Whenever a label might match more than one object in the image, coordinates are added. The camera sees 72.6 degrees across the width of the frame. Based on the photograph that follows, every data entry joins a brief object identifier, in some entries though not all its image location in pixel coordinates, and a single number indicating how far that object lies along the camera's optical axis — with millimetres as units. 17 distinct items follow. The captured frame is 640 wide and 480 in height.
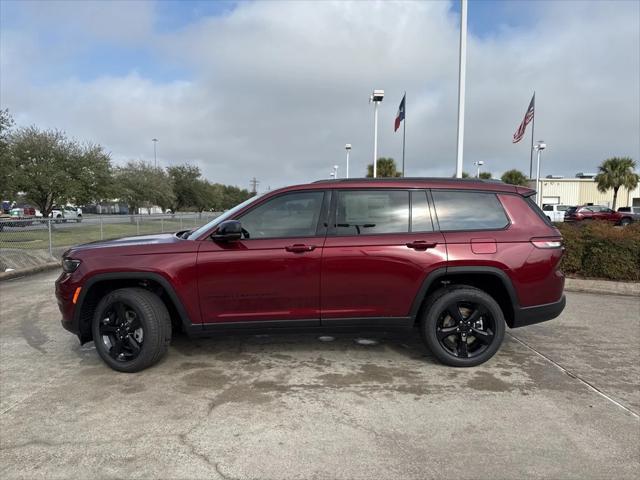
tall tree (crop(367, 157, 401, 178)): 42028
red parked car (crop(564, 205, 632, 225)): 29078
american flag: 21984
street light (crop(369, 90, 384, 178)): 20406
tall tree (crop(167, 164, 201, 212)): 40281
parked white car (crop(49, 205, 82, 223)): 33181
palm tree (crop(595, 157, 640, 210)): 40688
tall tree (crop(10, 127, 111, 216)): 18281
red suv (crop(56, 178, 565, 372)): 3883
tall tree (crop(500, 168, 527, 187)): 49900
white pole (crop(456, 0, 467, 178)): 10695
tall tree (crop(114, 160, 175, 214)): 29656
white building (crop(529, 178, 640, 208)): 49125
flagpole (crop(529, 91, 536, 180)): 40569
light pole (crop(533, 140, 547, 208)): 35106
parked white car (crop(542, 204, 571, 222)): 37303
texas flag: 21062
